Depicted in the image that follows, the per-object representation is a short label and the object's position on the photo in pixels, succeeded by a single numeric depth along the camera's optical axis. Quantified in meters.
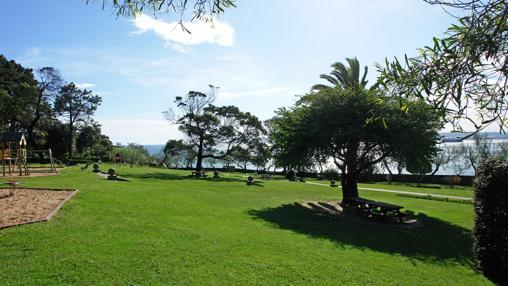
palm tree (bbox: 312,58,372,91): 25.42
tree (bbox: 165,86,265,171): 43.03
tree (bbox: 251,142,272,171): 44.69
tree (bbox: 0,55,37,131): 36.56
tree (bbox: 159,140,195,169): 45.47
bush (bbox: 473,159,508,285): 8.20
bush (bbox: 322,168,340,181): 46.06
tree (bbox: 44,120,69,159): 50.56
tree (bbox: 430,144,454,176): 53.24
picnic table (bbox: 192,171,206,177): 35.45
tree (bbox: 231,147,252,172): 44.50
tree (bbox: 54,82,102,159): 51.44
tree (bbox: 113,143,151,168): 74.07
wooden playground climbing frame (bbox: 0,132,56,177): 21.43
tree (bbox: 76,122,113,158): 57.06
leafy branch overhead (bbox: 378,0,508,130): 2.71
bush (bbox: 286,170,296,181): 39.88
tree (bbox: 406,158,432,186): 17.86
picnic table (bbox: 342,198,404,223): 15.00
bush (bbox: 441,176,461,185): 41.55
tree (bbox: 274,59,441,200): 17.28
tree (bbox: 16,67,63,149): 42.81
